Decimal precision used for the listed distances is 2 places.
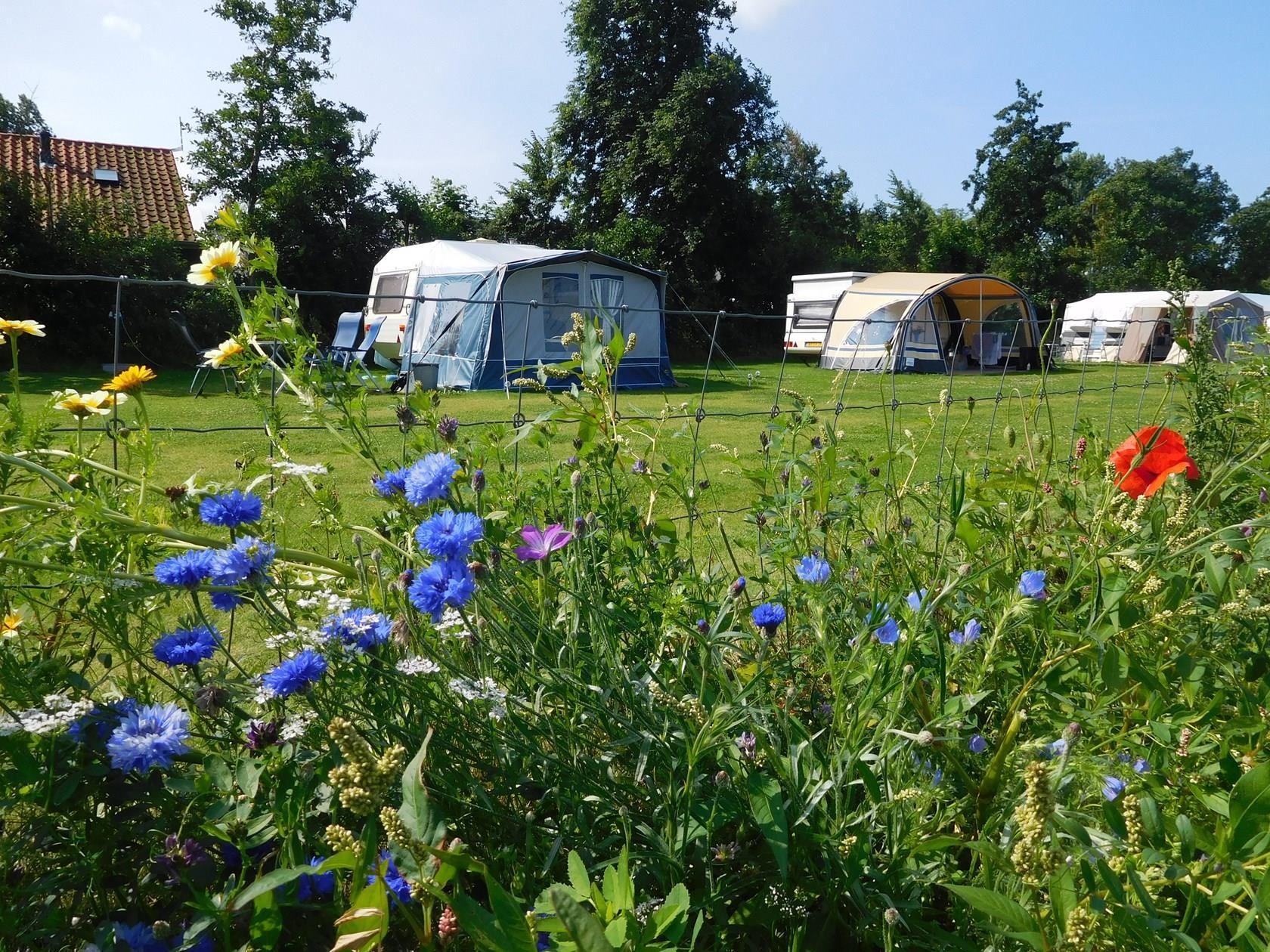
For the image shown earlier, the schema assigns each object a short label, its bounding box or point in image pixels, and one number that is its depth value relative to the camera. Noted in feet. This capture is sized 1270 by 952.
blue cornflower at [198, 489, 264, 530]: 3.13
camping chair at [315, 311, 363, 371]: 42.14
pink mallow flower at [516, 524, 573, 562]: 3.23
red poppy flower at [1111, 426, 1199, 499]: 4.62
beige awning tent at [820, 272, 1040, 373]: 53.06
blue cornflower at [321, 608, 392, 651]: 2.80
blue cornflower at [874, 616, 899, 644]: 3.75
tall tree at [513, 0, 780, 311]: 67.51
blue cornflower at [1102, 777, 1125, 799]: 3.09
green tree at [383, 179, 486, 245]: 65.87
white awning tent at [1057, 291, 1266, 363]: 70.28
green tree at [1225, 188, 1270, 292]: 158.51
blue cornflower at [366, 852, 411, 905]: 2.56
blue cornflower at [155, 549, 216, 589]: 2.88
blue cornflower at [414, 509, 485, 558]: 2.75
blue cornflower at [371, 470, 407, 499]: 3.48
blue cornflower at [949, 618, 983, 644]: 3.65
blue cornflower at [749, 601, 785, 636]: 3.52
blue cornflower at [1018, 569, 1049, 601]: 3.29
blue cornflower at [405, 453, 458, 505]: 3.04
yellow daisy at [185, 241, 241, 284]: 4.27
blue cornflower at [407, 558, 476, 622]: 2.79
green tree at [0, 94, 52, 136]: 122.93
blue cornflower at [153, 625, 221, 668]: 3.06
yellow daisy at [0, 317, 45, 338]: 4.39
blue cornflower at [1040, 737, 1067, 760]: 3.26
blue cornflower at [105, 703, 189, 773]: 2.64
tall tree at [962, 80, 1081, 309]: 96.43
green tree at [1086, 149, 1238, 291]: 108.37
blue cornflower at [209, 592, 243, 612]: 3.41
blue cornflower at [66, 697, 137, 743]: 2.94
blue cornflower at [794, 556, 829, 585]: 3.89
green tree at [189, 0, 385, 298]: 59.00
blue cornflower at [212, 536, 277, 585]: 2.76
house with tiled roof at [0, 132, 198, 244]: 50.39
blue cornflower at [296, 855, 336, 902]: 2.87
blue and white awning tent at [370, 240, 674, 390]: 38.86
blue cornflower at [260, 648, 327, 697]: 2.68
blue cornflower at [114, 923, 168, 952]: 2.60
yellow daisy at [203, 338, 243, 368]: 4.25
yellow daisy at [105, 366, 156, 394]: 4.42
